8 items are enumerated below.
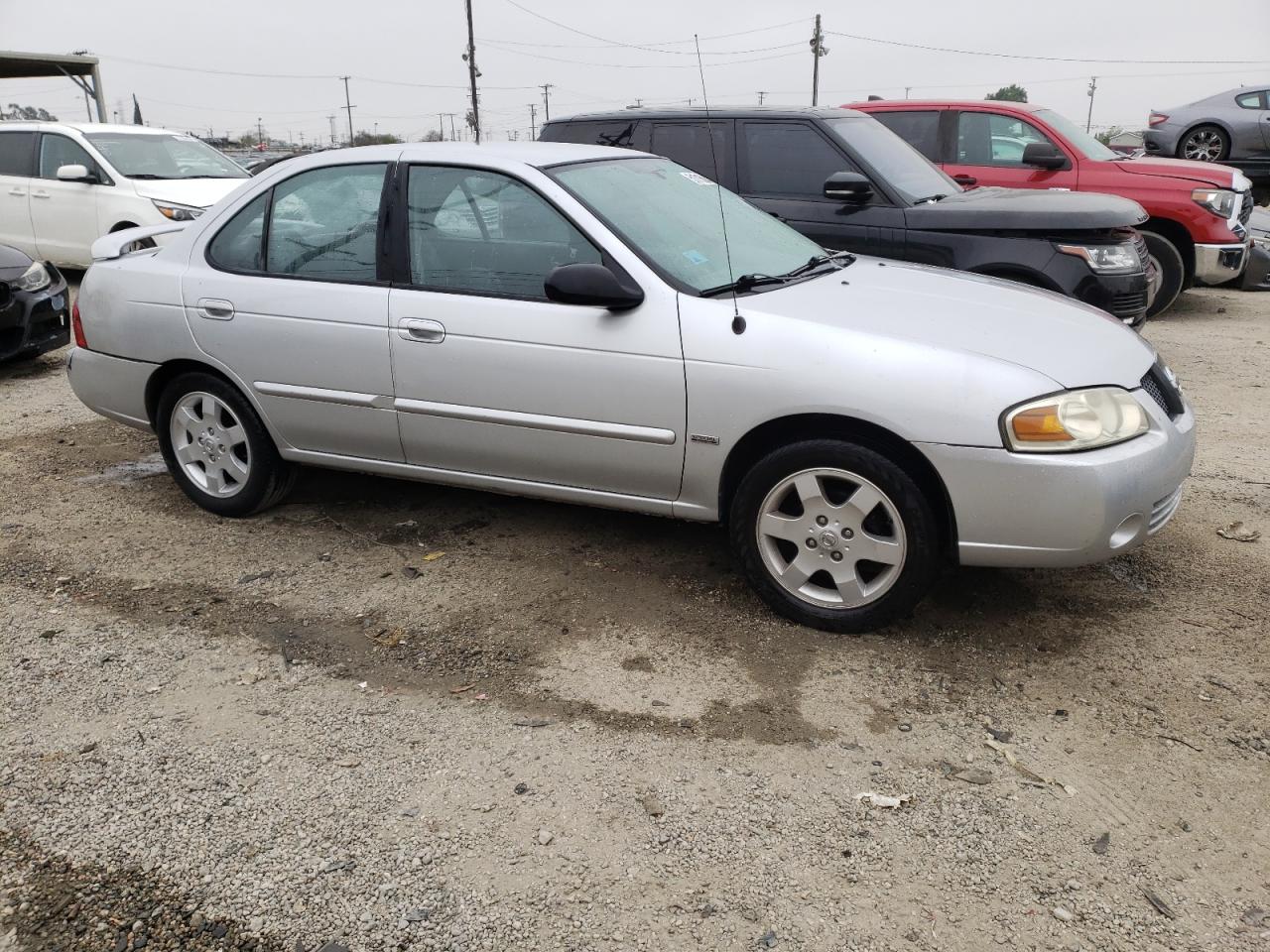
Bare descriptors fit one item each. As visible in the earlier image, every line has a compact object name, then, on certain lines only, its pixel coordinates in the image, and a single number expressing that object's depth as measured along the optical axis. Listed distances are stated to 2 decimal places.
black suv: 6.84
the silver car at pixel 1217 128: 16.78
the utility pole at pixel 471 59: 43.41
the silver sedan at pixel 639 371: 3.43
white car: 10.43
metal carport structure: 20.03
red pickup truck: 9.15
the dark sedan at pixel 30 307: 7.57
